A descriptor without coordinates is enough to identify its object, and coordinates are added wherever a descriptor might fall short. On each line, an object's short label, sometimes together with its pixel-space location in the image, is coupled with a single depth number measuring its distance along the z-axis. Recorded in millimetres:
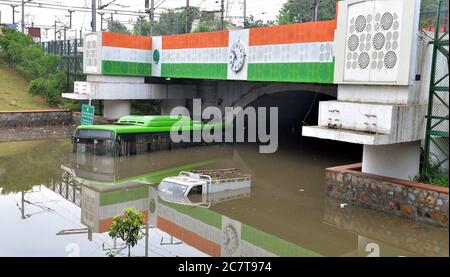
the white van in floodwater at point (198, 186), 16422
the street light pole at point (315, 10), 23959
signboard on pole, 24672
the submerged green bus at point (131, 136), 23078
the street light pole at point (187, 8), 33075
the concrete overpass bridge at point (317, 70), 14312
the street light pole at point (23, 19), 46388
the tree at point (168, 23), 59369
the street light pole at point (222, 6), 33294
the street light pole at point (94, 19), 30156
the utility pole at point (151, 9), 31267
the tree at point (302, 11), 48725
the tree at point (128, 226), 10664
